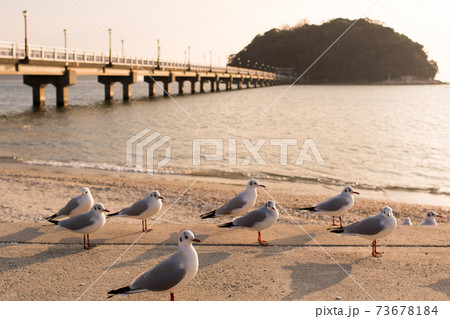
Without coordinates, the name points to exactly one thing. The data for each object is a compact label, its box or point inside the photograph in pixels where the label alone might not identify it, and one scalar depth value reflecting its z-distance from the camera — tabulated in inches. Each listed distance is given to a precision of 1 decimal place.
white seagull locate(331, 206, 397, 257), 230.1
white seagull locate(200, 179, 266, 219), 284.5
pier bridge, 1289.4
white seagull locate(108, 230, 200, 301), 167.5
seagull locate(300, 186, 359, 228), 292.5
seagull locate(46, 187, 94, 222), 276.5
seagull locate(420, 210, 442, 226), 362.9
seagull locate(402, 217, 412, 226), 368.9
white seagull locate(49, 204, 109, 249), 234.8
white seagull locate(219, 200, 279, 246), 245.1
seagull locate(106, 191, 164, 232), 268.7
